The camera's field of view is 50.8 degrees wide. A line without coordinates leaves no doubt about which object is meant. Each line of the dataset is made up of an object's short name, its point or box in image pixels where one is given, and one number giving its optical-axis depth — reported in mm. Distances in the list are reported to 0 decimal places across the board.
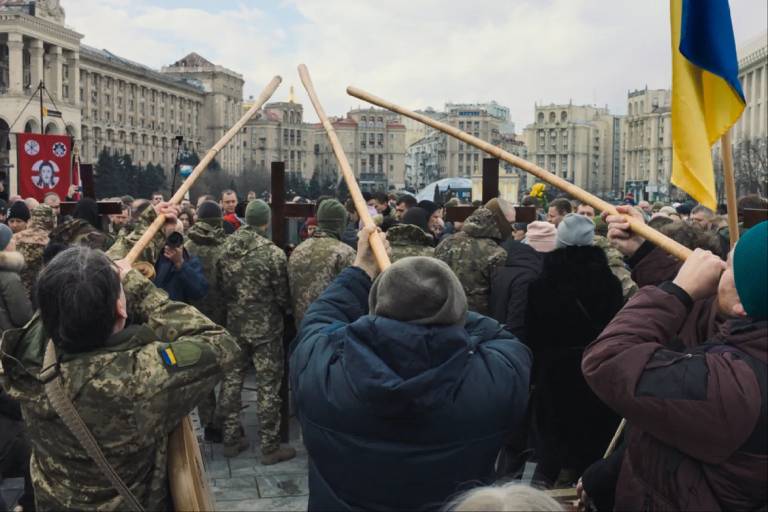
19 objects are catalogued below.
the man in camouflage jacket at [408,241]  5824
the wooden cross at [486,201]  6770
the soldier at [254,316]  6070
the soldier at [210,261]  6457
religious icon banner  10727
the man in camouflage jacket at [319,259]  5934
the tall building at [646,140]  117375
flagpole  2594
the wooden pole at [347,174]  2877
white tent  20938
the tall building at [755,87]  76062
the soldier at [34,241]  6535
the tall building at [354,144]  129375
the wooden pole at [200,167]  3430
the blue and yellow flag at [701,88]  2926
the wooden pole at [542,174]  2688
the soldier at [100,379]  2510
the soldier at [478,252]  5559
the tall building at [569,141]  151125
